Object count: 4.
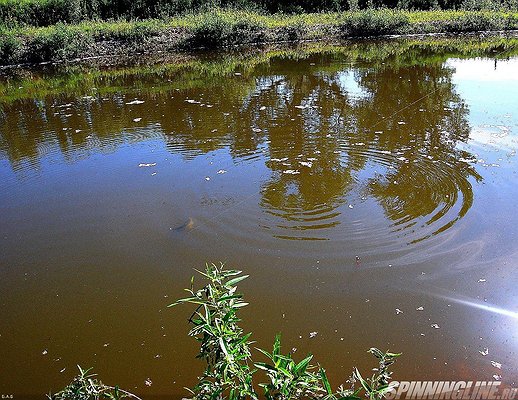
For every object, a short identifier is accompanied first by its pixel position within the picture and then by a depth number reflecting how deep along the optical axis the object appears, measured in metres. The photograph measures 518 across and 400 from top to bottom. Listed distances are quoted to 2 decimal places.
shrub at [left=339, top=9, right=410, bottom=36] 21.22
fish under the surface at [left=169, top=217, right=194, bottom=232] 4.69
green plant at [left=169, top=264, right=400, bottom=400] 1.59
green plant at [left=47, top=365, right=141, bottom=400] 1.85
